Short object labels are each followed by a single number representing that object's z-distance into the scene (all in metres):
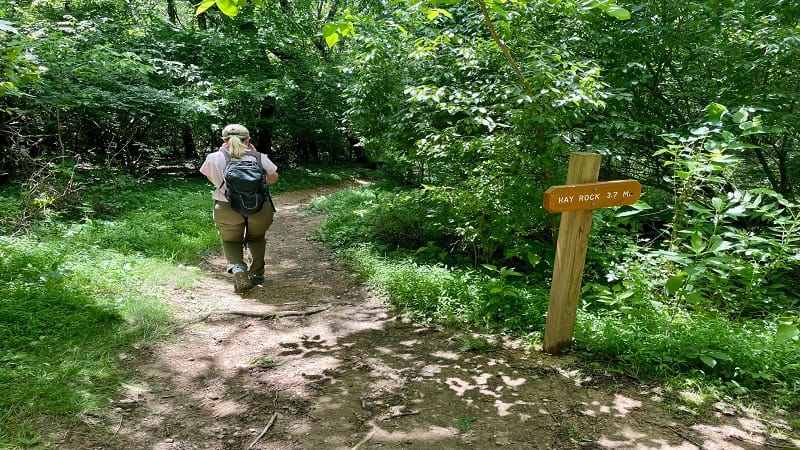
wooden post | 3.57
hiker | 5.07
